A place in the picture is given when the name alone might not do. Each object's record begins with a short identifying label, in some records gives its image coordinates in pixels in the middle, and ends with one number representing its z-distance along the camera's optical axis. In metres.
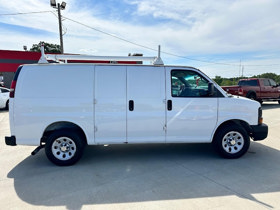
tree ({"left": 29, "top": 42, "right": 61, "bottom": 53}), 42.14
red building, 18.94
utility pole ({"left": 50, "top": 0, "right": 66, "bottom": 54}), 16.36
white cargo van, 4.02
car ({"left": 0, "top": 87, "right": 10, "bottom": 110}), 11.91
